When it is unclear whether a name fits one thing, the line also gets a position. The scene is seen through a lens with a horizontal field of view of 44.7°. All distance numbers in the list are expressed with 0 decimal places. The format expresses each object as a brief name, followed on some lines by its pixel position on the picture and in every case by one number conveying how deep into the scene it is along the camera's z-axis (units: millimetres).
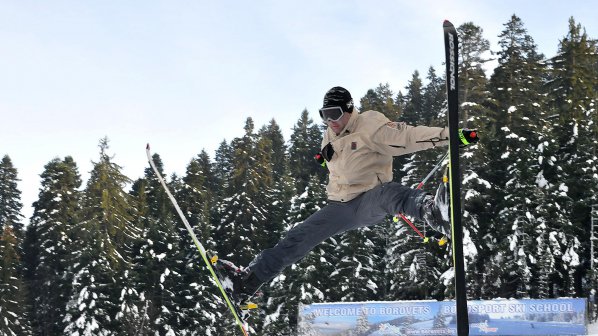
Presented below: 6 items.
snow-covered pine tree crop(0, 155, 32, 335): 42531
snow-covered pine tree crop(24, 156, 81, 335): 47250
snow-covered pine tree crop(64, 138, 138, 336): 40625
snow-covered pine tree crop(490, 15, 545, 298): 36938
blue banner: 25938
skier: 5703
